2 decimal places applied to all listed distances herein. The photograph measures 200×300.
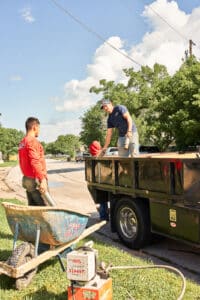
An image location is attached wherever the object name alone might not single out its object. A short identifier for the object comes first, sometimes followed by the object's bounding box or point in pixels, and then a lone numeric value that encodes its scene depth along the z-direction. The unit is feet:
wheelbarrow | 13.39
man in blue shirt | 23.04
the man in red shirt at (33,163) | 17.07
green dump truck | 17.02
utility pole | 93.44
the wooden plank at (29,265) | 12.66
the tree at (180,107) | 67.21
